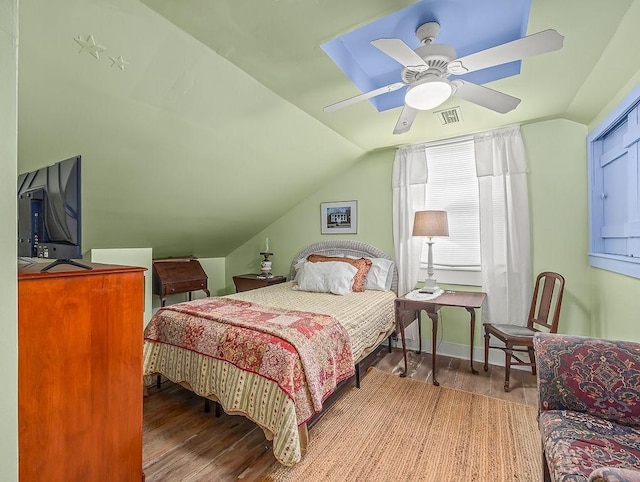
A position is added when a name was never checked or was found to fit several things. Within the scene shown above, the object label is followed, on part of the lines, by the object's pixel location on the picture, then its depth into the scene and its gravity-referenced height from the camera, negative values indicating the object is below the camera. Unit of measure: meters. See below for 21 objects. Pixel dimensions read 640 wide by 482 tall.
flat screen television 1.36 +0.13
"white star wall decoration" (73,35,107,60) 1.51 +0.98
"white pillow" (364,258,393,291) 3.49 -0.41
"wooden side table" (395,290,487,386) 2.66 -0.57
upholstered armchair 1.10 -0.72
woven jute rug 1.67 -1.26
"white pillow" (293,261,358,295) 3.26 -0.40
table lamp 3.03 +0.13
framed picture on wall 3.96 +0.31
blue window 1.95 +0.36
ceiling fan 1.40 +0.89
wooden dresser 1.06 -0.51
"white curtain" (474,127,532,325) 2.95 +0.14
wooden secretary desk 3.78 -0.45
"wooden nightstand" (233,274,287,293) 4.12 -0.55
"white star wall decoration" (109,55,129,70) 1.65 +0.97
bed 1.74 -0.74
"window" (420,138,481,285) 3.27 +0.38
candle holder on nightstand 4.31 -0.38
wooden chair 2.49 -0.76
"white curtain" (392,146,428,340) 3.45 +0.37
